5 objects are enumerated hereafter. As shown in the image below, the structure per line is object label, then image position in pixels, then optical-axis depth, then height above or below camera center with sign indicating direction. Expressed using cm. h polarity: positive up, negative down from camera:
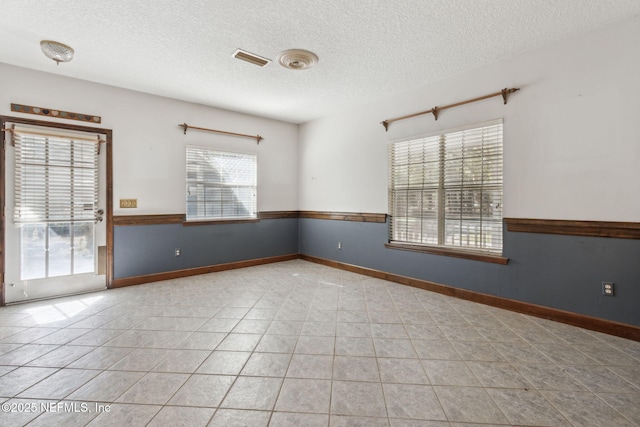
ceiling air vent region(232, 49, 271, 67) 295 +164
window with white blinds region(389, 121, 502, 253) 321 +30
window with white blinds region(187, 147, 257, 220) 454 +44
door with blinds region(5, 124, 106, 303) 325 -6
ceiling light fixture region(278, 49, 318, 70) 292 +162
